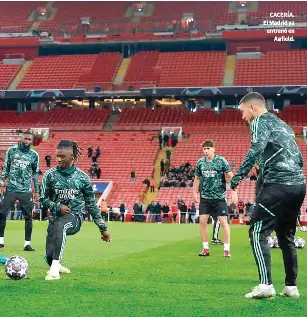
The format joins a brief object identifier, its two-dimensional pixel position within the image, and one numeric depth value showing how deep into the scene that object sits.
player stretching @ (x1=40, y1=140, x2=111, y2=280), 9.05
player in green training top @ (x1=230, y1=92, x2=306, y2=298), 7.24
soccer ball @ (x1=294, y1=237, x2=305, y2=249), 15.48
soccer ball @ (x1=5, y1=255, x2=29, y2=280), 8.65
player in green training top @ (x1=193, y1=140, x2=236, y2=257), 13.66
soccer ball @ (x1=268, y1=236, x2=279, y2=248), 15.16
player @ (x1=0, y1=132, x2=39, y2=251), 13.72
